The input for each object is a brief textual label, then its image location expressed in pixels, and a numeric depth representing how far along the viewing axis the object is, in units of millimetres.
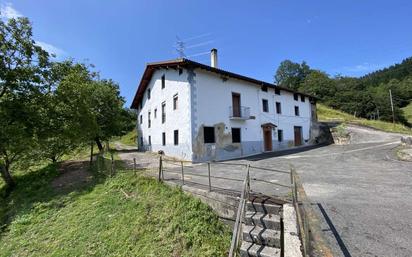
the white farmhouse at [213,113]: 15422
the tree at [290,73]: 66625
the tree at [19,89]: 10812
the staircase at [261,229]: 4180
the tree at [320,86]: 57156
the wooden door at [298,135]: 23875
